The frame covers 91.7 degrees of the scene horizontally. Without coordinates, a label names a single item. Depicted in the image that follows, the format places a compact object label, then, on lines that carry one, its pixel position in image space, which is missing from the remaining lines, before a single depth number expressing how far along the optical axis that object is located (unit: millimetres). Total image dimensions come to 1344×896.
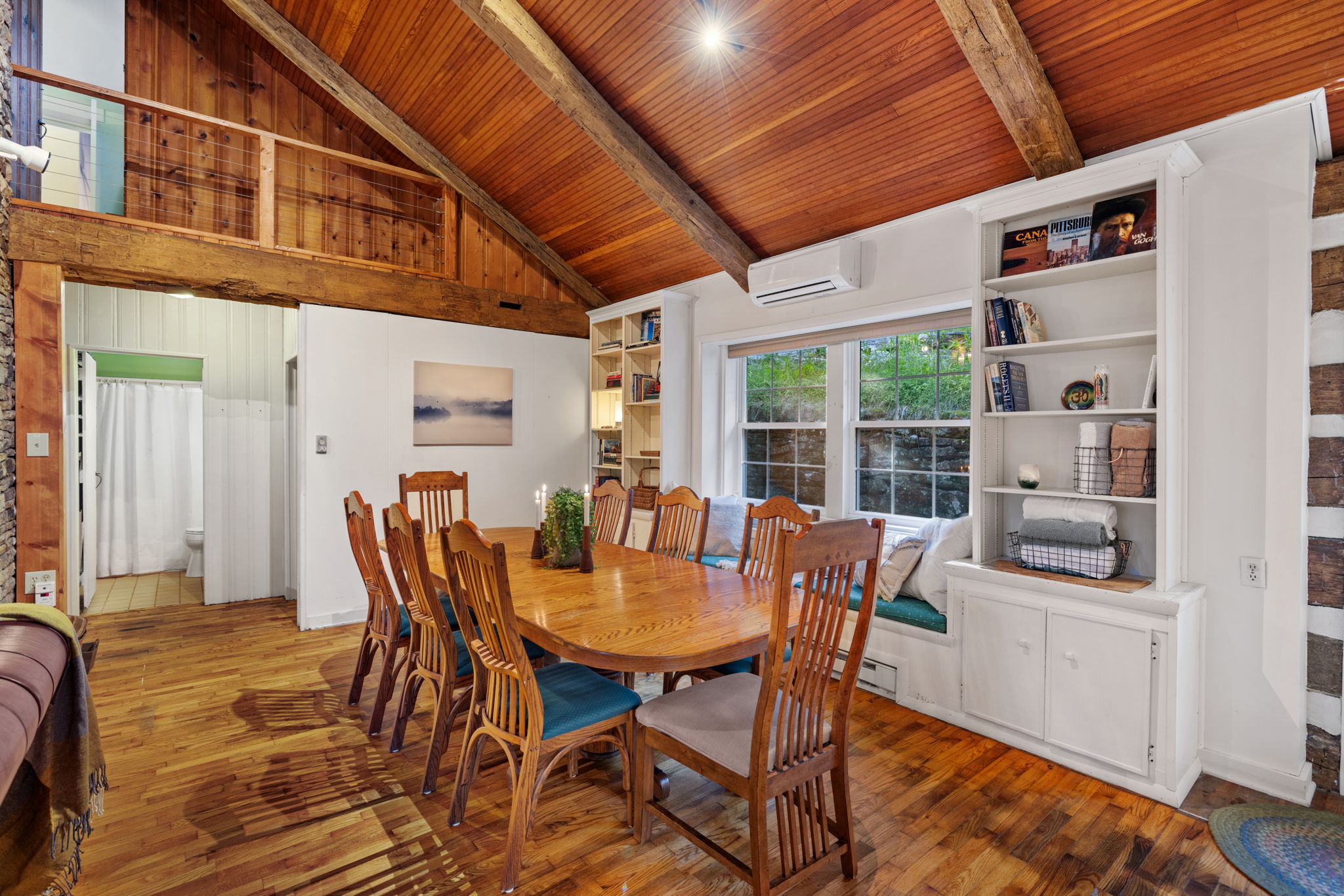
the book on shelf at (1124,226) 2527
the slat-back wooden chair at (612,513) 3639
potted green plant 2736
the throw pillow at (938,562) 3072
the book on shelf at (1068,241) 2732
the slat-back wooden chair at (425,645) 2227
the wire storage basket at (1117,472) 2523
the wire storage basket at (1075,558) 2588
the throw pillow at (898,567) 3229
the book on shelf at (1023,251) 2865
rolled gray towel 2584
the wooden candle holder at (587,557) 2697
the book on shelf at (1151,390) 2496
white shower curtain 5926
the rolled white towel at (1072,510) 2629
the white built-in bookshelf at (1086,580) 2361
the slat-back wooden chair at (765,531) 2752
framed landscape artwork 4875
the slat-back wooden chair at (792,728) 1634
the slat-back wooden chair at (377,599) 2695
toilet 5758
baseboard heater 3178
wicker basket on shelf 4488
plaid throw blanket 1242
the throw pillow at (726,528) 4215
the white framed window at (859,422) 3662
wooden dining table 1733
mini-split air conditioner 3688
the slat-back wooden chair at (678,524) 3312
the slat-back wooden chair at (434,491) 3854
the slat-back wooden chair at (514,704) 1815
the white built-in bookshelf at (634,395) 4867
